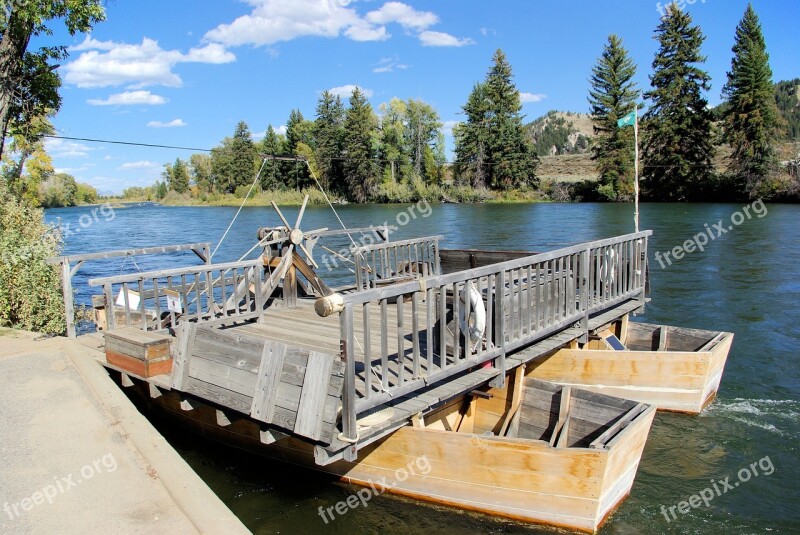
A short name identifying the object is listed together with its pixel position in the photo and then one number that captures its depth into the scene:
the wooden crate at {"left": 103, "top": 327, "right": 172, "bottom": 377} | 6.61
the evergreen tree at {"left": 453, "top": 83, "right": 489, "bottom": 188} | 71.19
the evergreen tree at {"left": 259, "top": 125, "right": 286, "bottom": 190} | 81.69
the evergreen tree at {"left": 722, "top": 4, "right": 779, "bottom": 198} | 49.53
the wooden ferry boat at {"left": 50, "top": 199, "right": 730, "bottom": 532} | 5.17
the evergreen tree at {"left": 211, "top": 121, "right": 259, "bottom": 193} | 88.69
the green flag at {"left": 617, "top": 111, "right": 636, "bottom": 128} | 10.78
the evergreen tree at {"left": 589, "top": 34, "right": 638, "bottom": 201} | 60.66
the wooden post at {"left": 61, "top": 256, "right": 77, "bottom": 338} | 8.45
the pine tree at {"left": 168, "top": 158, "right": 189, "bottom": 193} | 114.94
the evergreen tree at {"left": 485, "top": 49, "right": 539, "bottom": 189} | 70.12
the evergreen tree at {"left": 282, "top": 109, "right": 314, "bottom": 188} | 85.62
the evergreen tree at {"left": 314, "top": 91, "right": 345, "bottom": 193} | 76.88
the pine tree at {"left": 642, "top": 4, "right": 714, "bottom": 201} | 55.81
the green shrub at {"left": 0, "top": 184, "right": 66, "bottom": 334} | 10.59
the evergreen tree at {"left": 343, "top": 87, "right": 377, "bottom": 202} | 74.25
